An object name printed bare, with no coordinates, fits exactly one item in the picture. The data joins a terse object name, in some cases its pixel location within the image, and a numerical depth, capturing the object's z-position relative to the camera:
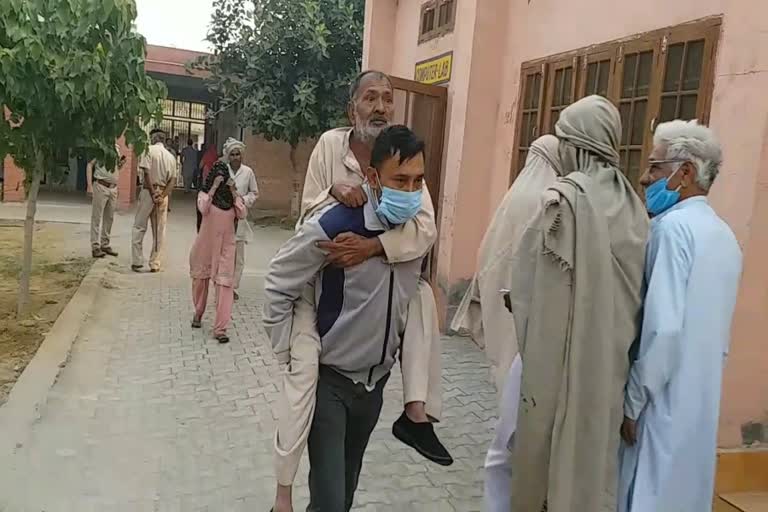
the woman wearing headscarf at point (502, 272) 3.06
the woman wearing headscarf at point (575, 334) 2.45
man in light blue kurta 2.54
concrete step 3.46
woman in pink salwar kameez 6.79
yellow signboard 7.83
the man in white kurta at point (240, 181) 7.46
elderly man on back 2.53
